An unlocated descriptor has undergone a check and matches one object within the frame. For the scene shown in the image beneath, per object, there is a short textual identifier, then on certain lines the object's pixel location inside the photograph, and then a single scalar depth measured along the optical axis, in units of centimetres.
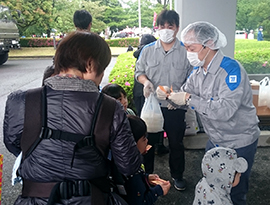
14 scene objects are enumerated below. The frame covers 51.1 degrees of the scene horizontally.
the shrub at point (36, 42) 2628
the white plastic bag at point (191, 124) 407
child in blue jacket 169
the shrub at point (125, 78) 520
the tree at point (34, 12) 2138
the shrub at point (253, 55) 623
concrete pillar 469
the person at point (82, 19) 324
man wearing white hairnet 197
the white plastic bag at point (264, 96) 353
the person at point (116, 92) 233
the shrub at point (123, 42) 2623
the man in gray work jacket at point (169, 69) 294
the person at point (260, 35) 661
